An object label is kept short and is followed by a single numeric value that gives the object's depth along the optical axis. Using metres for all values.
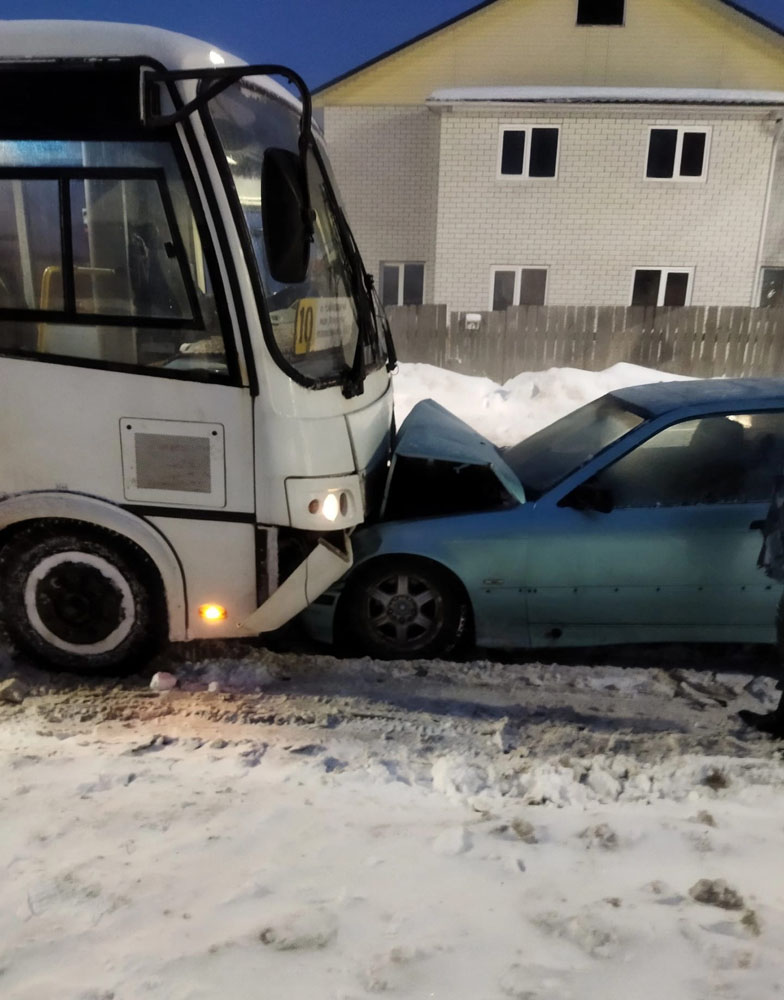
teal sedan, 4.37
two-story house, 17.02
